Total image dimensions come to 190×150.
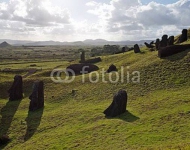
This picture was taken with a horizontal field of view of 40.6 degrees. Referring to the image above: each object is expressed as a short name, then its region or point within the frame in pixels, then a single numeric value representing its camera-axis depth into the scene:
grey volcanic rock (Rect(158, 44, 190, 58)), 60.72
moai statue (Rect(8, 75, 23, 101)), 52.50
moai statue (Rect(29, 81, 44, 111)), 46.05
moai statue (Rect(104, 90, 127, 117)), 37.75
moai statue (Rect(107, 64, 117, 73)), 66.09
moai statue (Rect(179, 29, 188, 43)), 74.19
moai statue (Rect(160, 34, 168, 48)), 72.88
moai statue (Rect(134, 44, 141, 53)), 82.49
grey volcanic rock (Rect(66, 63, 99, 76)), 72.56
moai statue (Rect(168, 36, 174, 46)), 70.75
